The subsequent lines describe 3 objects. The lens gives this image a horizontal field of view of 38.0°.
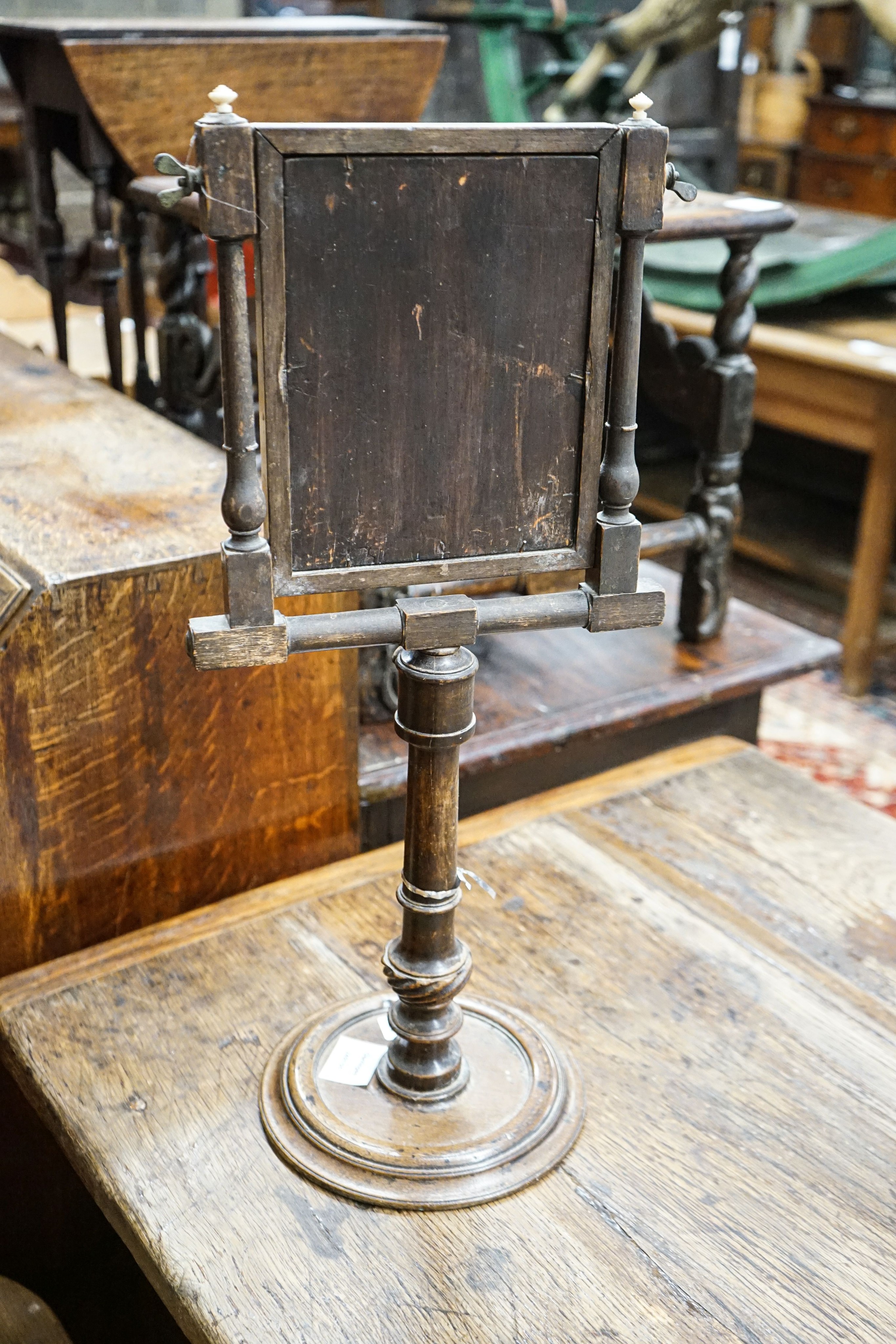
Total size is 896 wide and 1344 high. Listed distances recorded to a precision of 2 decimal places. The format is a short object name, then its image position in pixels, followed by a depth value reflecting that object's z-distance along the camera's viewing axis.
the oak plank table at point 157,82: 1.95
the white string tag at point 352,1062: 1.09
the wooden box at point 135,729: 1.17
